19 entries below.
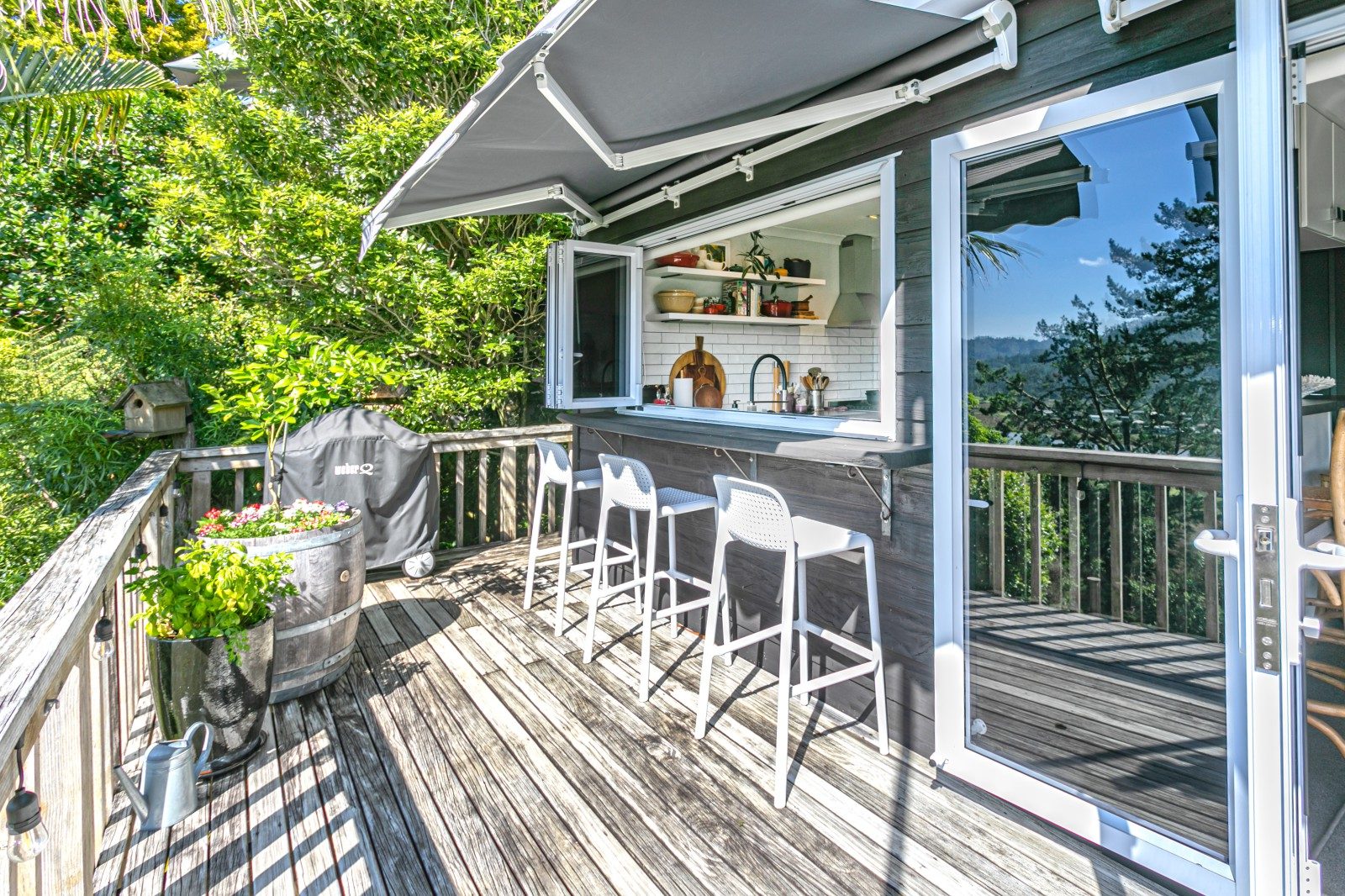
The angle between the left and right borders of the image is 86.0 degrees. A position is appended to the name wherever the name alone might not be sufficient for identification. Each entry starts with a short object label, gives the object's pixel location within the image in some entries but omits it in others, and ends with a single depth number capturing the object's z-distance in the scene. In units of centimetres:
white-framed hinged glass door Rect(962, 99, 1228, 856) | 176
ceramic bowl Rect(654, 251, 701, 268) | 465
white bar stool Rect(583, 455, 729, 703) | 294
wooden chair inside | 174
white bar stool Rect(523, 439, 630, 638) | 363
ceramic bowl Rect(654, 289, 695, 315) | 479
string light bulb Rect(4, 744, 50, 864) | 116
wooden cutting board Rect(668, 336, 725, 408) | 509
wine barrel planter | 283
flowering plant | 286
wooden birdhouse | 423
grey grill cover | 424
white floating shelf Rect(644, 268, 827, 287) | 471
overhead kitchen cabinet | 195
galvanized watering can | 183
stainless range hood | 581
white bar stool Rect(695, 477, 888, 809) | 225
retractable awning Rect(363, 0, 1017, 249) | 203
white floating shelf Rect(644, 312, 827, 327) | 484
